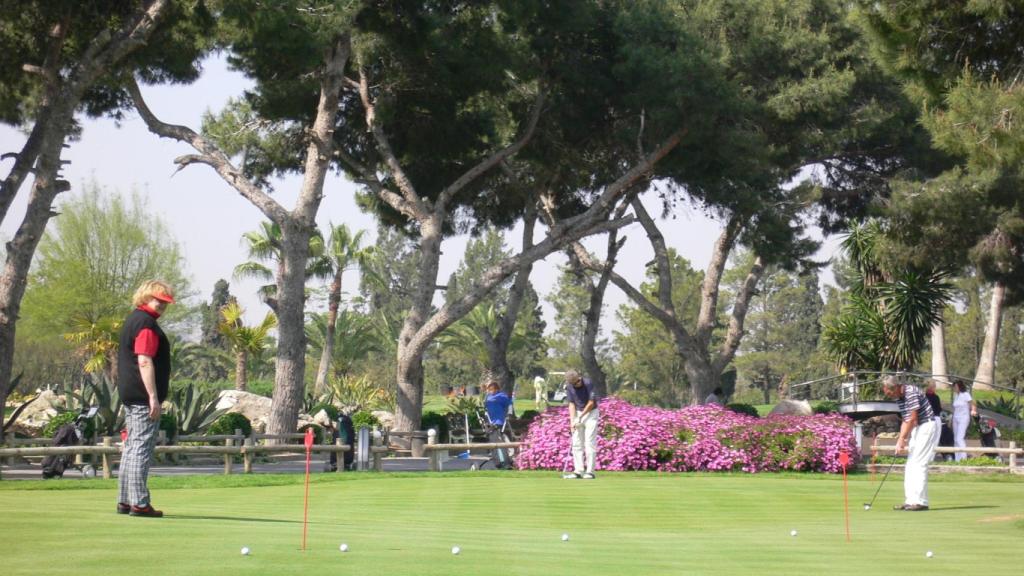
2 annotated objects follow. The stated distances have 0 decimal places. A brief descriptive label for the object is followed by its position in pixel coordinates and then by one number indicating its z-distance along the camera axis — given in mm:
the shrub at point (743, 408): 40484
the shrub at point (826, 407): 47188
